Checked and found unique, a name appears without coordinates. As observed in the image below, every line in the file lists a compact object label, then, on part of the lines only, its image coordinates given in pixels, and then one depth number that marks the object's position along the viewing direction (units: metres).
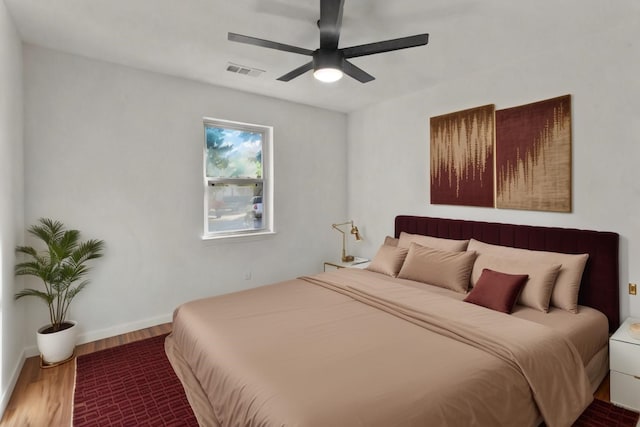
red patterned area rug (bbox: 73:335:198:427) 2.08
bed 1.46
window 3.94
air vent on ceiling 3.25
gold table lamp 4.70
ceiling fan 1.93
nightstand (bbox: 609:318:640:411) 2.12
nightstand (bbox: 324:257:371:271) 4.41
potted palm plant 2.69
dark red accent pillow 2.45
